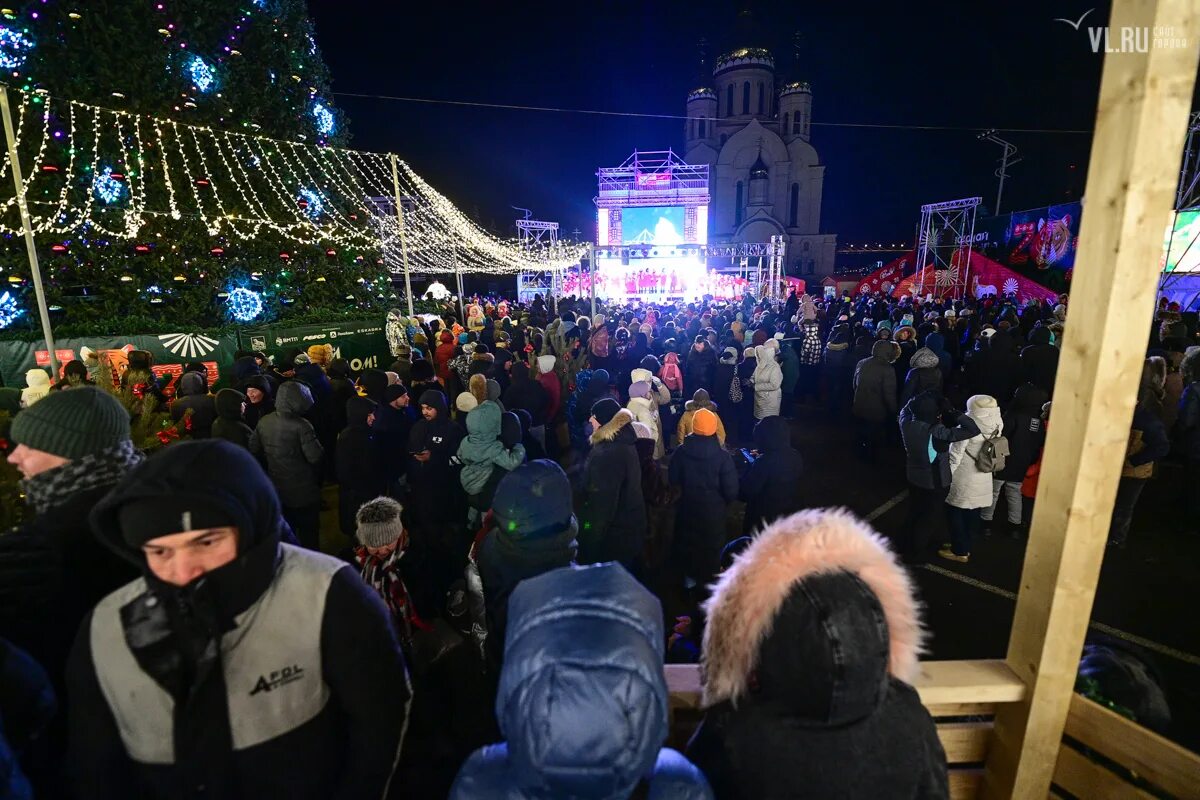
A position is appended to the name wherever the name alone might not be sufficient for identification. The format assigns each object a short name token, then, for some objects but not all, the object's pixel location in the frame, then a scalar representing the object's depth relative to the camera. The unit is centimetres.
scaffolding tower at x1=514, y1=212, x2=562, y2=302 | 3089
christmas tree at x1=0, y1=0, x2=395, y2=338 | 886
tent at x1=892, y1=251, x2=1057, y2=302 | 1831
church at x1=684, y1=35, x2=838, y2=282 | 4681
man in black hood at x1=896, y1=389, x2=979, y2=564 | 466
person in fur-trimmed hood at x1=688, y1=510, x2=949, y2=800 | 124
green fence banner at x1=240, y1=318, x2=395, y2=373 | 1009
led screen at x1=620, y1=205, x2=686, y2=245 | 3877
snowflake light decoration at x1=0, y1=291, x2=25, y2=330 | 882
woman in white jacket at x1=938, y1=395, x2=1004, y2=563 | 465
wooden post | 154
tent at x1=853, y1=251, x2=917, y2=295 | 2520
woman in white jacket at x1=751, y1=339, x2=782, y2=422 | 773
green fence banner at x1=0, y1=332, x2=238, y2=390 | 827
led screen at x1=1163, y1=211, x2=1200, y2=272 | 1359
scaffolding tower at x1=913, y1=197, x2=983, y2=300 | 2197
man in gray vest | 131
